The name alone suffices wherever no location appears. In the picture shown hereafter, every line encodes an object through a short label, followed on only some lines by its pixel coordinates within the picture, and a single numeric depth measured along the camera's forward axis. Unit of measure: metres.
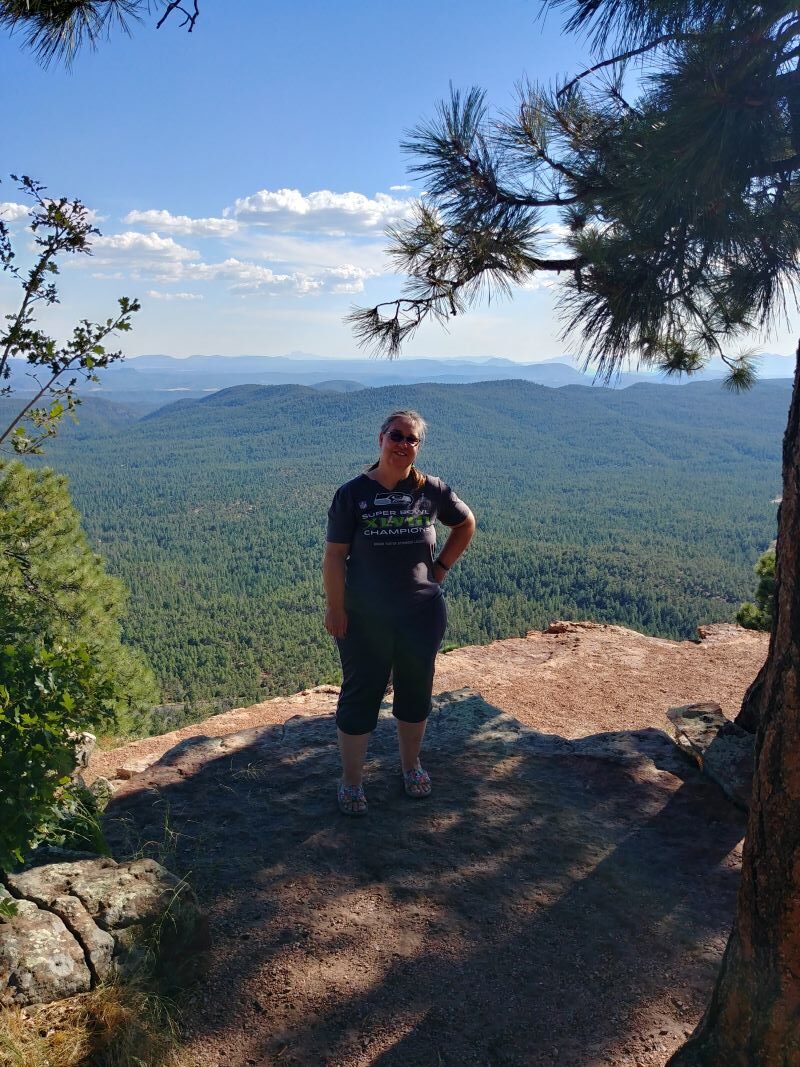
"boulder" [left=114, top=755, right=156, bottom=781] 4.08
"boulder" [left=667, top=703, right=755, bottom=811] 3.40
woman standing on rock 2.80
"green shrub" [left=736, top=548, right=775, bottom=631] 8.80
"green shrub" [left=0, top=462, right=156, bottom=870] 2.02
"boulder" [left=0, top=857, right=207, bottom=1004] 1.88
